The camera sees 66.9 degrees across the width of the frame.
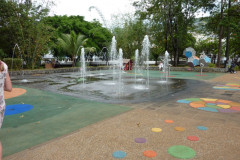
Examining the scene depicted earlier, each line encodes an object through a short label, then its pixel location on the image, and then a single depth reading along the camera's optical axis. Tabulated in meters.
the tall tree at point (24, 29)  18.09
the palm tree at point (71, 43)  23.94
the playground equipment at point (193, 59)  25.11
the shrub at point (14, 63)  17.33
